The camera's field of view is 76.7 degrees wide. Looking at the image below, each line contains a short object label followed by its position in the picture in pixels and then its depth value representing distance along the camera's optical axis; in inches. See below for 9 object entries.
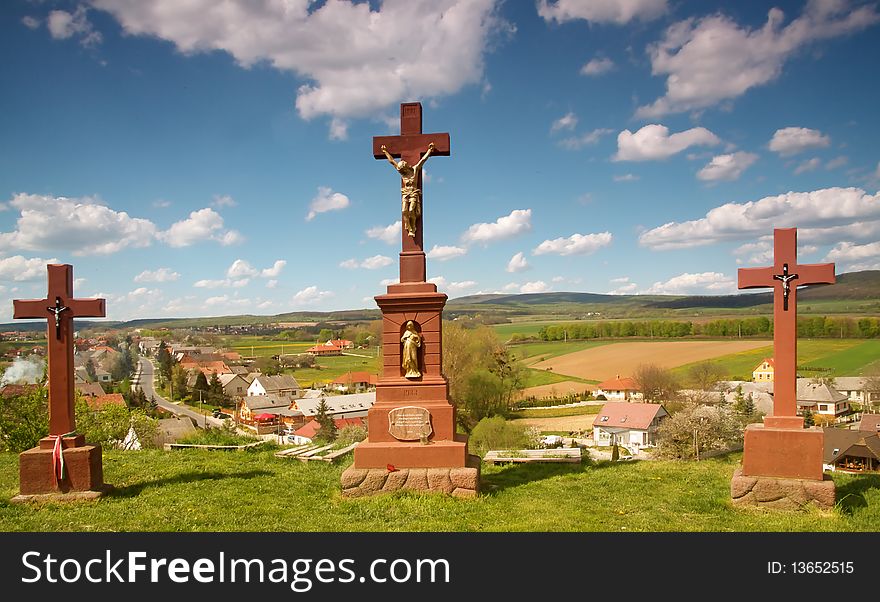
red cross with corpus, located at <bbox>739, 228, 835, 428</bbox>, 302.0
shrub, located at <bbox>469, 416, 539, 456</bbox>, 1039.6
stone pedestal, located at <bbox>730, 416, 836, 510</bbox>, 283.7
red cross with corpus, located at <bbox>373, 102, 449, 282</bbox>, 361.1
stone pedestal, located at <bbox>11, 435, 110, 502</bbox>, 315.9
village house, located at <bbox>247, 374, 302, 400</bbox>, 2071.9
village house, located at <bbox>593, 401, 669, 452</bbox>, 1467.8
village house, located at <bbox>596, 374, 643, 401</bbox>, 2045.6
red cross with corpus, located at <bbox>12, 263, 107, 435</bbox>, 328.2
